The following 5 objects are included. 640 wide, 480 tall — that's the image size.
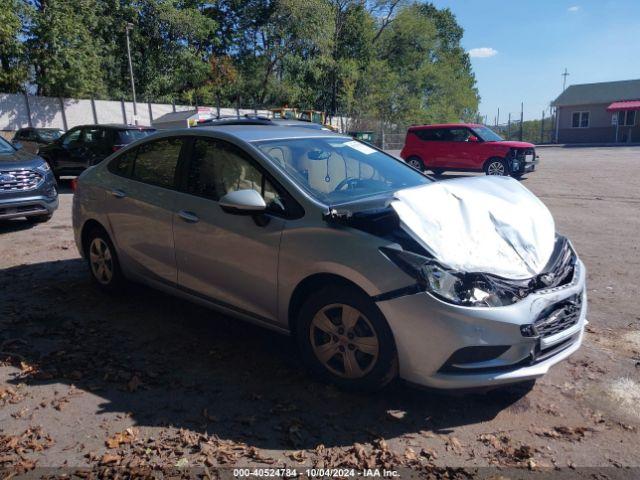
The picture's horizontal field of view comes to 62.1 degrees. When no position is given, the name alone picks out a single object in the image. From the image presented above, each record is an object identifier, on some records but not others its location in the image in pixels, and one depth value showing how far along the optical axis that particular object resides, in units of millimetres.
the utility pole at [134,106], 29891
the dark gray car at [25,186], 8117
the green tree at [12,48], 24466
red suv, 16750
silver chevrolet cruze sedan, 2996
